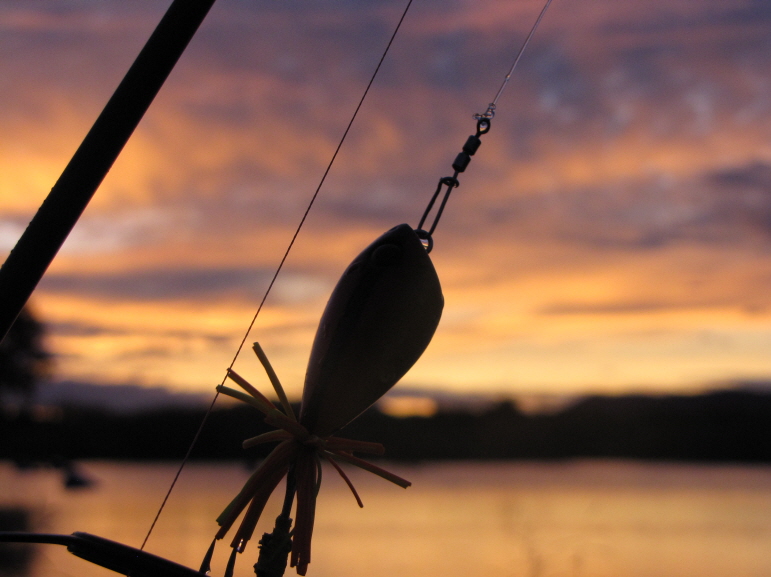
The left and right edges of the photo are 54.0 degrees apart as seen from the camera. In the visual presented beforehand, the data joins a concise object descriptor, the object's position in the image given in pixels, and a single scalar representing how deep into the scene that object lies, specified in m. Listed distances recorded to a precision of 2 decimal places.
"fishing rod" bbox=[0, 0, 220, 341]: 0.75
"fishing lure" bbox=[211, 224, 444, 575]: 0.89
